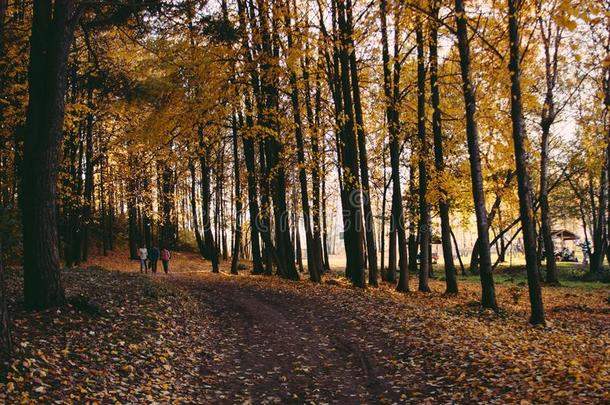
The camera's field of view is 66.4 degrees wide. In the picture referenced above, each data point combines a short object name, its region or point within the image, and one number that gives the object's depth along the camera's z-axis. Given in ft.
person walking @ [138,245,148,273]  91.62
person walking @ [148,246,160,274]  92.73
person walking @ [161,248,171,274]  92.62
